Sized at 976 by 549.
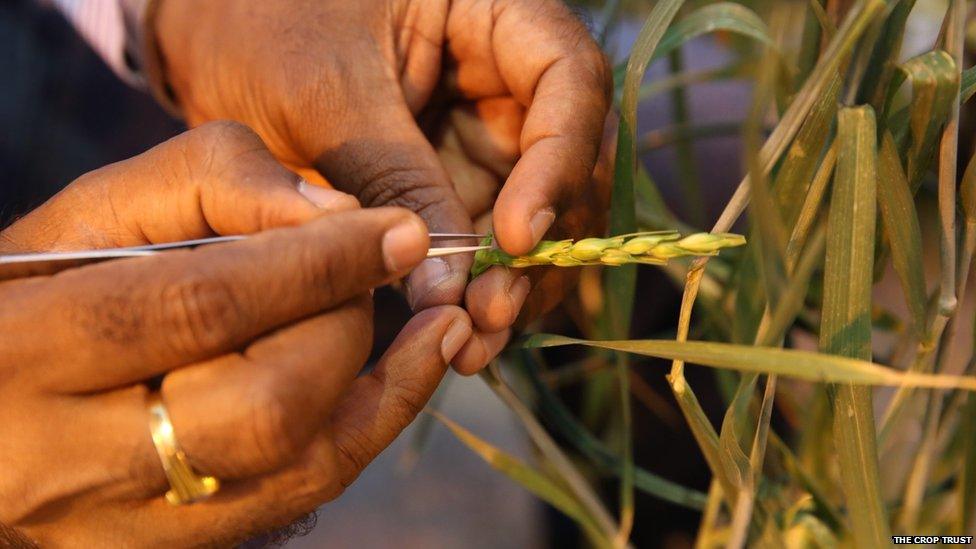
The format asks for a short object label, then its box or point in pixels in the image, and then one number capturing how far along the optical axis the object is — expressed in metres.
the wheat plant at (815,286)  0.26
